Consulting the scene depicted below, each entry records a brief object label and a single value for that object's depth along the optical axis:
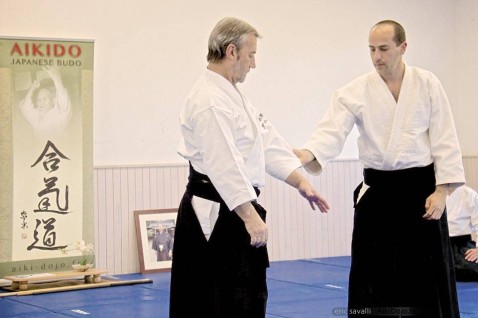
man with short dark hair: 4.07
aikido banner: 7.33
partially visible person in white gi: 7.36
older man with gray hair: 3.33
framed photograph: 8.25
